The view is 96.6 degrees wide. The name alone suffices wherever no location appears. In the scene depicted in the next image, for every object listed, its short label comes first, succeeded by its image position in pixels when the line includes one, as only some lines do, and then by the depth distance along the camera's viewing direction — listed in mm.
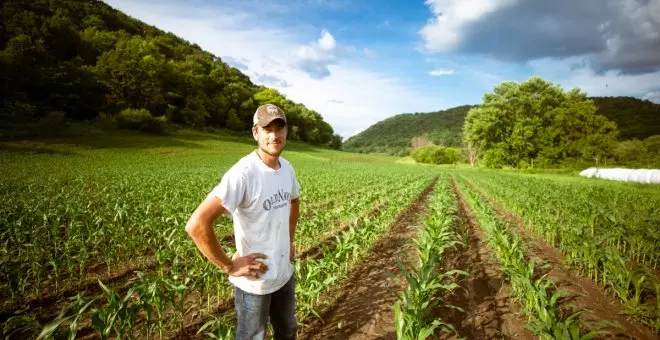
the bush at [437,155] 76856
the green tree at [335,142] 98850
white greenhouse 25691
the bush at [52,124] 30159
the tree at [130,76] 47188
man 1925
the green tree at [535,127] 40906
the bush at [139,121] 40156
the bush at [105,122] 38188
